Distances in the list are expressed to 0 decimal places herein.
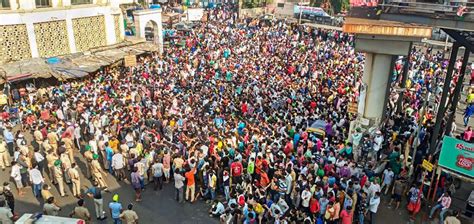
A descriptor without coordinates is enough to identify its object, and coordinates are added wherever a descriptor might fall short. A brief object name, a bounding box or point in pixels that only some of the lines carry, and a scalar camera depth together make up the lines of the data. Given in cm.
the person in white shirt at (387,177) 1183
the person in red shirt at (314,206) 1052
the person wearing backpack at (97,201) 1070
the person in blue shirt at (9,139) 1434
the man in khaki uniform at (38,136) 1391
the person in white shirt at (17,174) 1186
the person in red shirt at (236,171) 1163
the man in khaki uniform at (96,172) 1212
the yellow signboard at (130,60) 2294
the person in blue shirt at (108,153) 1313
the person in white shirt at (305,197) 1067
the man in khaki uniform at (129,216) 995
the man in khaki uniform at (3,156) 1355
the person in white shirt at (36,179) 1162
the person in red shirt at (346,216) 1003
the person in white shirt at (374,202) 1059
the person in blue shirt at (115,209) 1022
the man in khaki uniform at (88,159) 1239
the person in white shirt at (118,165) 1258
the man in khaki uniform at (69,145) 1352
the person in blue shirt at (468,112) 1727
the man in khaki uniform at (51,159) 1235
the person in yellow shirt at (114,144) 1323
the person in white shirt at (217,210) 1120
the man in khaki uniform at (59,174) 1188
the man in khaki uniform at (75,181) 1168
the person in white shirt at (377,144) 1360
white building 2108
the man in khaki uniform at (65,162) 1209
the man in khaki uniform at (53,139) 1363
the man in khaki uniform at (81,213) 977
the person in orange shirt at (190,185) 1164
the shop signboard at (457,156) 1073
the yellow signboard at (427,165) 1116
